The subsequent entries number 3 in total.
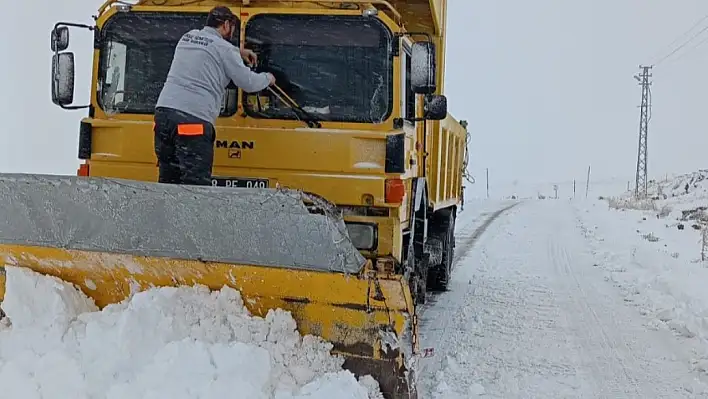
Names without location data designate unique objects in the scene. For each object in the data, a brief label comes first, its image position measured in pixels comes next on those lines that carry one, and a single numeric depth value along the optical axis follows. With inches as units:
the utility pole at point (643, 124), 1670.8
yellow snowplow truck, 156.6
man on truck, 194.5
